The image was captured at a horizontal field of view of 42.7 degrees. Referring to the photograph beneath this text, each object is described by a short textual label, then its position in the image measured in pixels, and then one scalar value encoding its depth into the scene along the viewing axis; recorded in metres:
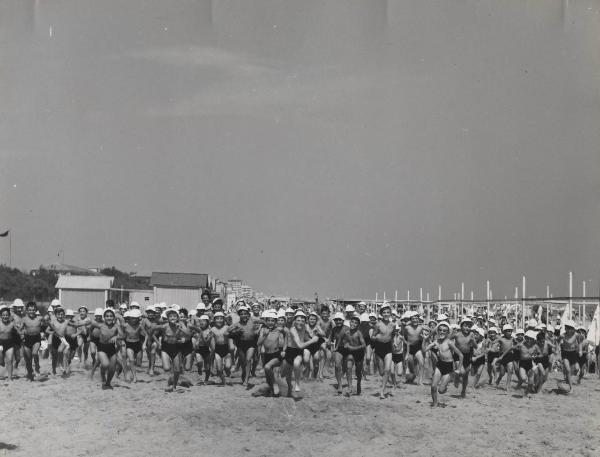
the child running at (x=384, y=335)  16.50
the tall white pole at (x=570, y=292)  24.19
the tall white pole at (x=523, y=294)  26.76
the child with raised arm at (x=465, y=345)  16.94
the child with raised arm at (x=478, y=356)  18.06
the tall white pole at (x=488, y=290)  36.20
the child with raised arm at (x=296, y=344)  15.21
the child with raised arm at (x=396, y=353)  18.06
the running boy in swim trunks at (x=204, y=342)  17.49
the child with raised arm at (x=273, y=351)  15.41
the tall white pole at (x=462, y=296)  37.16
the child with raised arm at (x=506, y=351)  18.84
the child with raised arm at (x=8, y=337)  17.42
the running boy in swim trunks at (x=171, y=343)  16.73
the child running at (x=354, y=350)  15.84
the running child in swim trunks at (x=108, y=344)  16.22
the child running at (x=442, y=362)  15.05
